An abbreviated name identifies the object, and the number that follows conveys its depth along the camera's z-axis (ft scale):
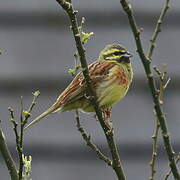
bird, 27.07
